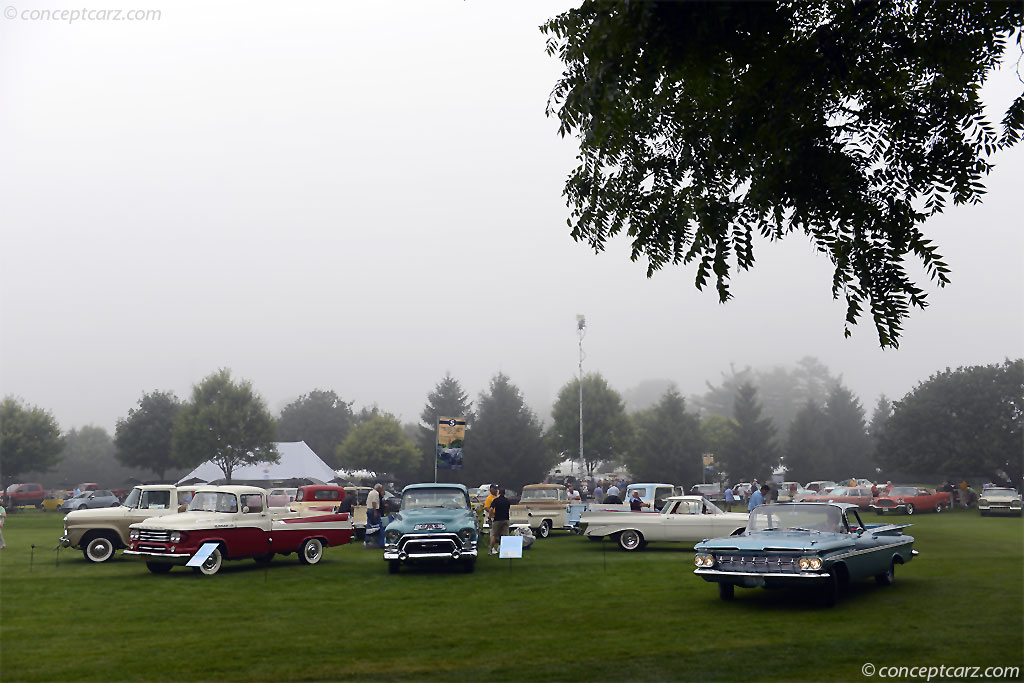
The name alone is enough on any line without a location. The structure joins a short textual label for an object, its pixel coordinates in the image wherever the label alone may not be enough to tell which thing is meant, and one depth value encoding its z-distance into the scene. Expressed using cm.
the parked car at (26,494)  6085
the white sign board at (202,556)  1636
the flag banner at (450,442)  3450
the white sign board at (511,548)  1697
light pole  6562
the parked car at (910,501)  4225
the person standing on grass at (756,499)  2533
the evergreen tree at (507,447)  6278
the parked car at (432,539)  1786
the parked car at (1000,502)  3888
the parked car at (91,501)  4215
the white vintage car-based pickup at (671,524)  2205
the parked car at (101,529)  2036
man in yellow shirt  2172
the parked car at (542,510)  2858
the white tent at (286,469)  5791
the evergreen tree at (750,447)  7644
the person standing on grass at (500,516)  2083
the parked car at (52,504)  5522
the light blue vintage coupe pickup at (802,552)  1212
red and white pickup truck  1764
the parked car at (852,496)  4519
